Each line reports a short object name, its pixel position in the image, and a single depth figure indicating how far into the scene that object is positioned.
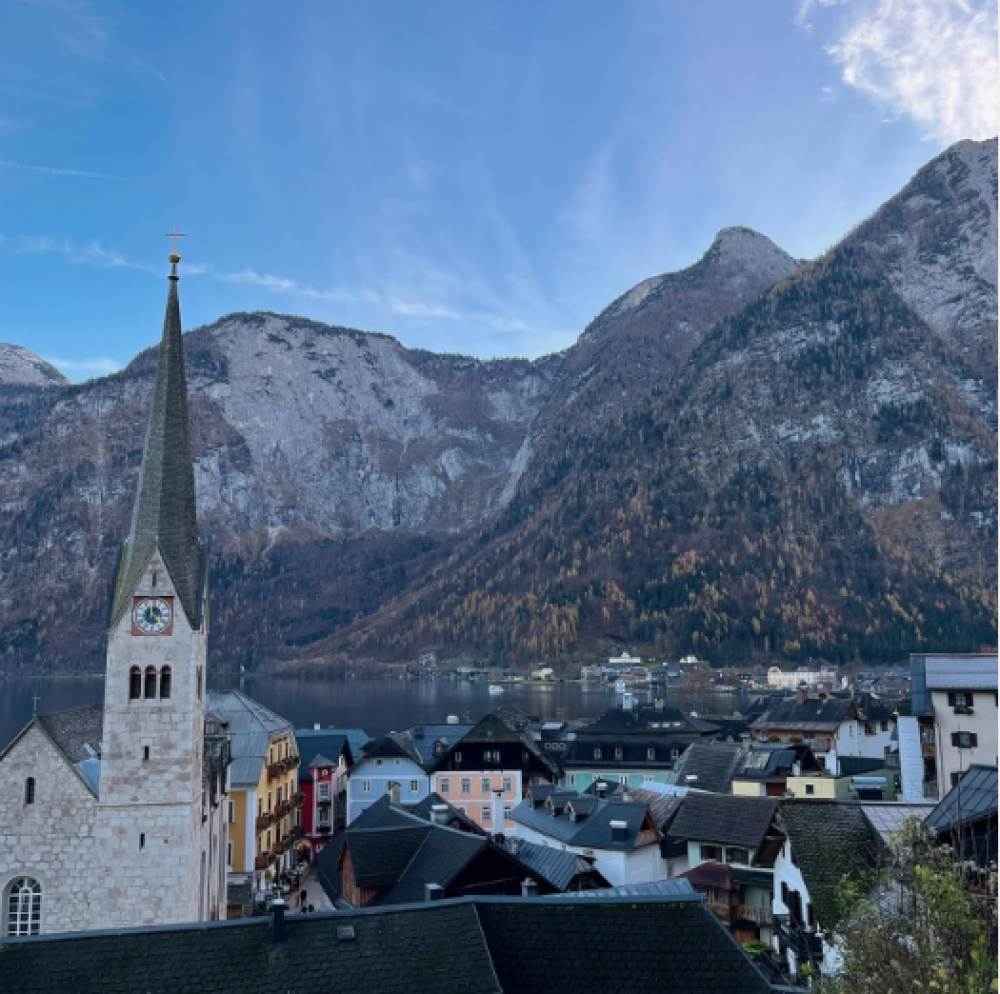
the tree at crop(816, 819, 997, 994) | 12.30
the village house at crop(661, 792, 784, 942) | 40.25
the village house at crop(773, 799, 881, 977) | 30.30
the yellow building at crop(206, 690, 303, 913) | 50.62
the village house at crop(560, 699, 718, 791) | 80.81
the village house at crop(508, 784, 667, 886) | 44.06
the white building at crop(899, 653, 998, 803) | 50.44
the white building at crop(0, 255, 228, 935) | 29.67
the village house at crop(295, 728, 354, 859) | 67.06
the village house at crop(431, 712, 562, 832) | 70.19
